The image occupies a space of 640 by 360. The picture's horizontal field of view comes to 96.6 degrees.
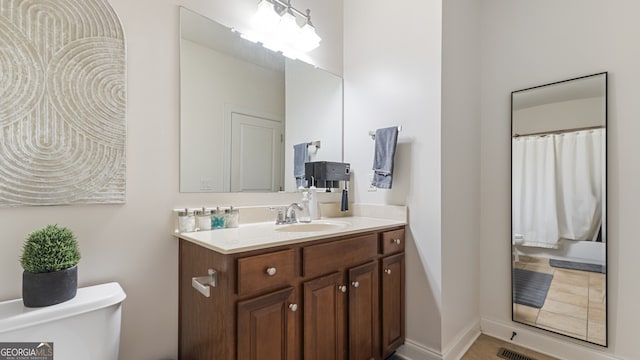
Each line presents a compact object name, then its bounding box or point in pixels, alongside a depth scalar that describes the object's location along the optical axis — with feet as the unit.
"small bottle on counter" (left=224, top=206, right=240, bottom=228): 5.03
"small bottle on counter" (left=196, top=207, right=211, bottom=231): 4.69
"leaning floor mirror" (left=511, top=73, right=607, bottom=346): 5.65
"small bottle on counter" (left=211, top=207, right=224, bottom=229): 4.85
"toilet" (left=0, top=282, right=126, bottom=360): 2.90
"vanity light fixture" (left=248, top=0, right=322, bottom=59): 5.77
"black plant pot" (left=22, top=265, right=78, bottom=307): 3.05
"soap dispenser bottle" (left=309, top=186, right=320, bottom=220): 6.36
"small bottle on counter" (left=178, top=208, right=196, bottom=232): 4.52
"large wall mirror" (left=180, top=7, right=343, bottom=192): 4.85
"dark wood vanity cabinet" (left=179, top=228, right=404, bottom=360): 3.51
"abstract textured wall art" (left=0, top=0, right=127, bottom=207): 3.39
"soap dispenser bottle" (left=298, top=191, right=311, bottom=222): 6.08
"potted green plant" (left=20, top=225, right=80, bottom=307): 3.06
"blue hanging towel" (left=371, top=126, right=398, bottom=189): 6.07
